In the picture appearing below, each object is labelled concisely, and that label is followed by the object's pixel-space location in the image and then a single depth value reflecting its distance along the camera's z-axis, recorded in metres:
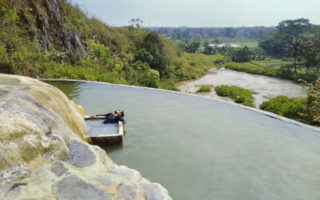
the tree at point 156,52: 25.83
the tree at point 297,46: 40.31
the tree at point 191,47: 64.62
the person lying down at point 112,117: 5.89
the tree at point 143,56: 23.39
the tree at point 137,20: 31.52
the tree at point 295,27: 85.44
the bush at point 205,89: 22.53
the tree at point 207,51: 70.19
